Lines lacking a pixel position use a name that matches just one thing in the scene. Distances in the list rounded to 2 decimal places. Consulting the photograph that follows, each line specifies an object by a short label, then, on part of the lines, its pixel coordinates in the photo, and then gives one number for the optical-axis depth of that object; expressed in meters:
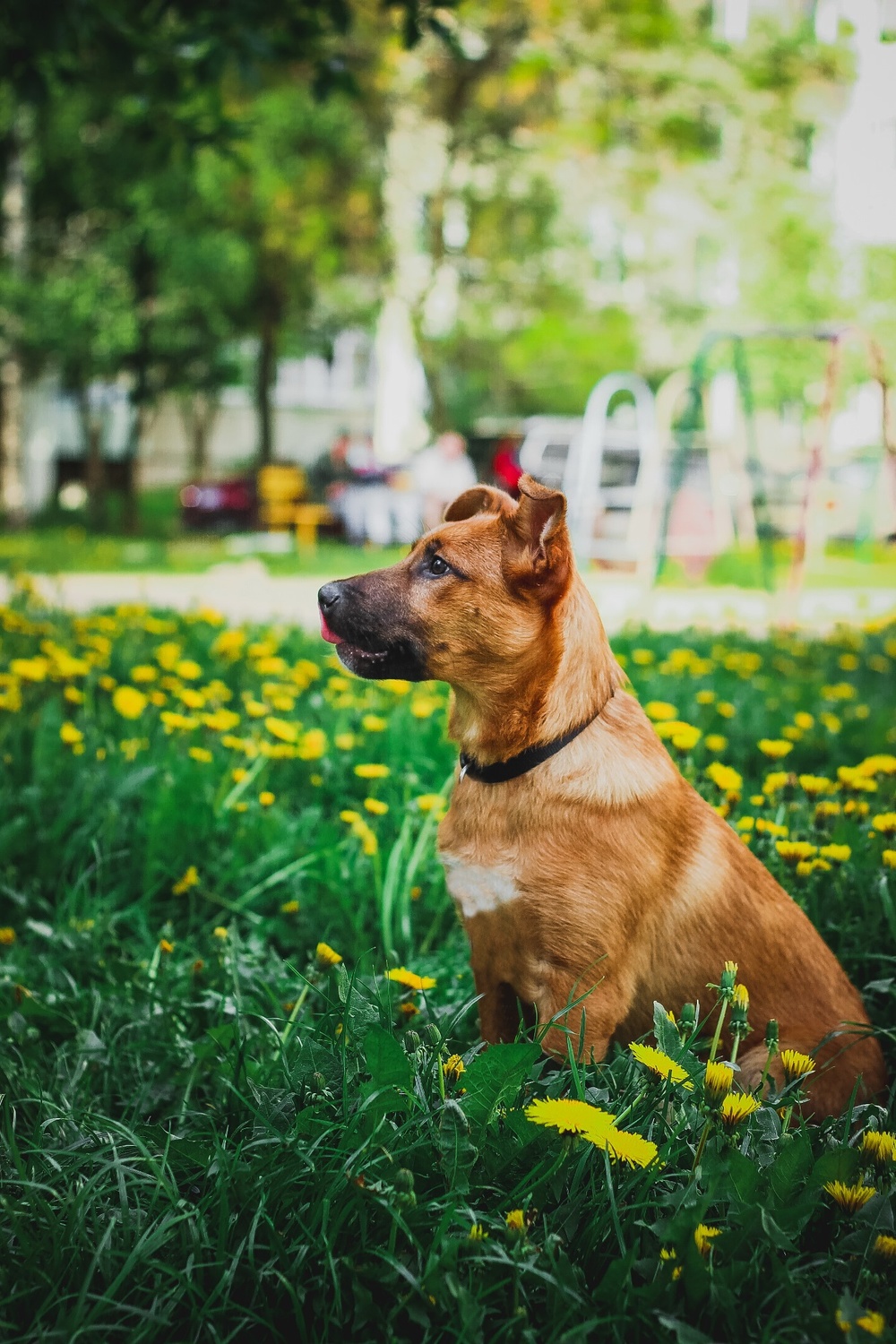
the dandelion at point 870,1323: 1.26
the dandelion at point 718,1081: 1.57
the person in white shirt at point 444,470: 16.95
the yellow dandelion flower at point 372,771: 3.12
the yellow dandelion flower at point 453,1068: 1.72
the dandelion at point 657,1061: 1.63
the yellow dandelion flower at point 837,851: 2.50
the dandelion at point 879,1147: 1.55
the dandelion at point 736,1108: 1.58
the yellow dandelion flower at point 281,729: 3.25
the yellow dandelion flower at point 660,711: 3.33
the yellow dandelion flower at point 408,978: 1.93
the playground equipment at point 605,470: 11.59
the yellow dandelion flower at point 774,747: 2.99
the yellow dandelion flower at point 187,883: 2.89
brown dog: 2.05
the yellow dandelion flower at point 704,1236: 1.42
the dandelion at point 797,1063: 1.75
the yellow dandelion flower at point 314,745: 3.36
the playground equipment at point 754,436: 8.11
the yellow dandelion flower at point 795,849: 2.41
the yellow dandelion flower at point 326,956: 2.09
